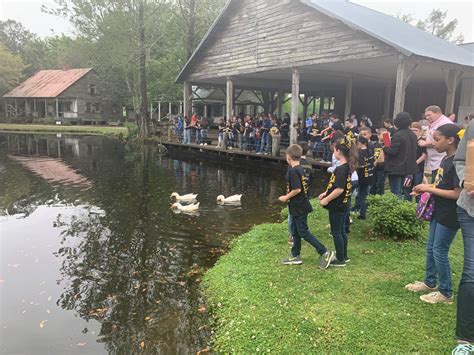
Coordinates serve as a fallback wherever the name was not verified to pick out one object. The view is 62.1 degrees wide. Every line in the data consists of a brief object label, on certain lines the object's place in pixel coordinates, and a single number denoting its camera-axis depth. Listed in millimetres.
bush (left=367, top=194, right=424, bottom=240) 6309
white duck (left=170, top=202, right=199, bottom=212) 9914
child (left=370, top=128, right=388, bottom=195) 7660
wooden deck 16344
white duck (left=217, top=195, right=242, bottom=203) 10805
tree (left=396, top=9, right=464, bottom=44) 45881
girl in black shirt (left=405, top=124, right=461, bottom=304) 3719
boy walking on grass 5189
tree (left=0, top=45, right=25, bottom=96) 46375
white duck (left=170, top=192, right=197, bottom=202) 10727
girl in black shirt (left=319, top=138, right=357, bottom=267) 4922
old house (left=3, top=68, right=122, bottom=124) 45438
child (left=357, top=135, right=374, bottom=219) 7012
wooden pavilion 12516
